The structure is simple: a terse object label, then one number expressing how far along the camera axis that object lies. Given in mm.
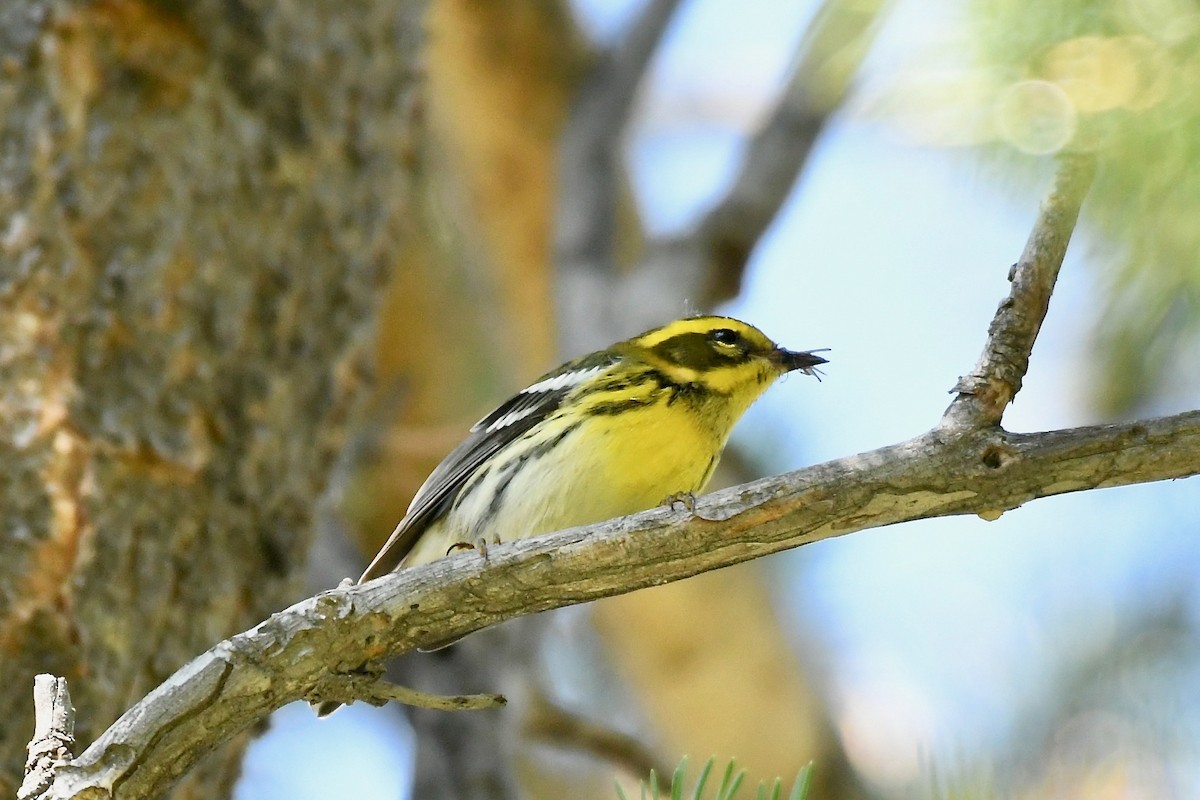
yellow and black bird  4615
